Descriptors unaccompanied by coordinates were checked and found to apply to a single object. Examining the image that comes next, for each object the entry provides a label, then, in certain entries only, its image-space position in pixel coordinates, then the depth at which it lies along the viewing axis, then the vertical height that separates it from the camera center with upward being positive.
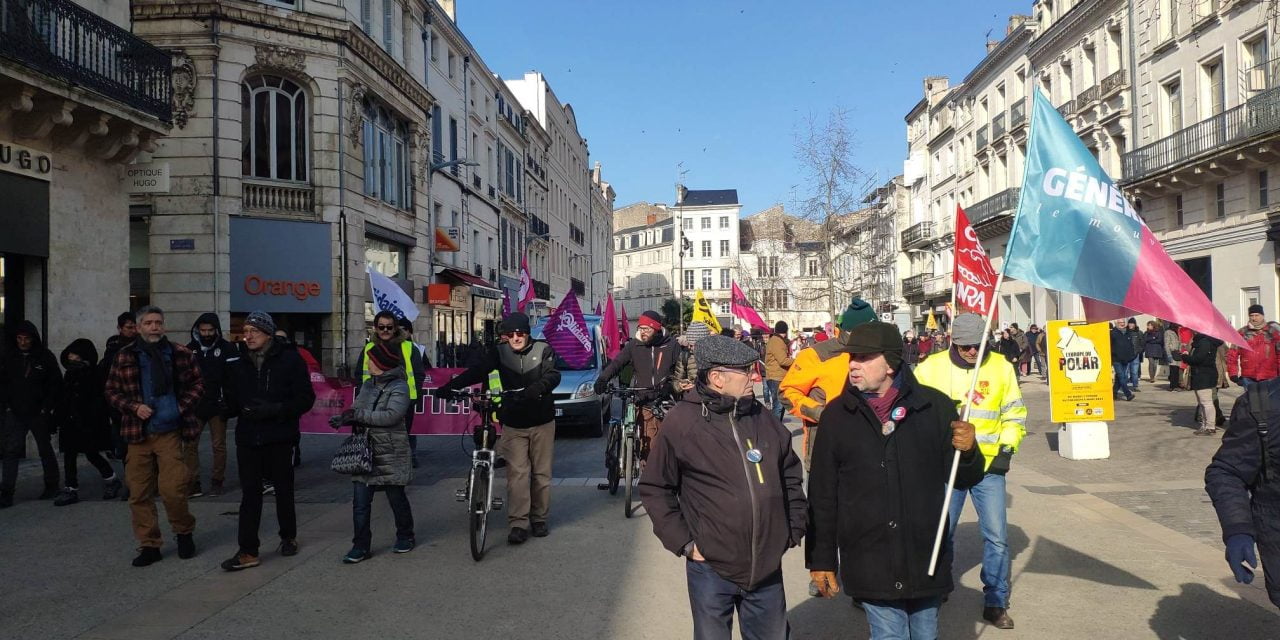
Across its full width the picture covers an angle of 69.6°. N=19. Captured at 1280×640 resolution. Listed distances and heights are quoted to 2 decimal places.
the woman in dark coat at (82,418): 9.02 -0.75
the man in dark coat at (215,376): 9.10 -0.36
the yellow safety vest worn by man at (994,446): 4.98 -0.66
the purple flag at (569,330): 13.50 +0.04
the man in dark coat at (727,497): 3.44 -0.64
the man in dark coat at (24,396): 8.69 -0.51
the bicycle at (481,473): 6.53 -1.03
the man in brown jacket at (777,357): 12.66 -0.39
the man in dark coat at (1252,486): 3.28 -0.60
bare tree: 25.36 +2.86
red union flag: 11.60 +0.74
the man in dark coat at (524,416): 7.16 -0.65
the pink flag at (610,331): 16.21 +0.03
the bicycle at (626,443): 8.55 -1.07
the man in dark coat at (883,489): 3.41 -0.61
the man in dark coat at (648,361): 9.01 -0.29
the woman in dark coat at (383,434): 6.55 -0.71
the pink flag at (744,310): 25.75 +0.57
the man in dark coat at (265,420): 6.40 -0.58
